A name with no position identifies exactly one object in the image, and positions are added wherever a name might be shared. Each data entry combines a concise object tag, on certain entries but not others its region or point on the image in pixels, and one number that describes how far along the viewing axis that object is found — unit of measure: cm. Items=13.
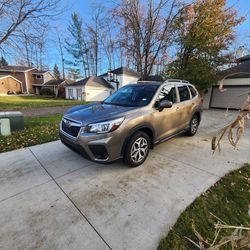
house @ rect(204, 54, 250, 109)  1207
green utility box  593
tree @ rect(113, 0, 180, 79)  1323
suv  293
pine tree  3388
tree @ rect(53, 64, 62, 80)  5447
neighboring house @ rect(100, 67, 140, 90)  3010
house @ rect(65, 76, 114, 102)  2716
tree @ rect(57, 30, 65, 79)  3876
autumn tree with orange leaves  1197
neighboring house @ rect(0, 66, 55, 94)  3747
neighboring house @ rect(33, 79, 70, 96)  3467
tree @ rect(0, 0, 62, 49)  1059
